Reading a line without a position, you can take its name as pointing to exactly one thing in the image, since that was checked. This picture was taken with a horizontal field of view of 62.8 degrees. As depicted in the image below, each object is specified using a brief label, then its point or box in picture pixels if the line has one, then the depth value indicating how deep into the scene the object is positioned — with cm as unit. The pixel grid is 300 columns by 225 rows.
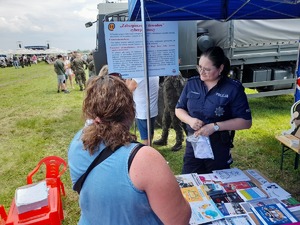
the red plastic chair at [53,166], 286
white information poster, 184
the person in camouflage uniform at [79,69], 963
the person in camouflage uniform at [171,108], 374
